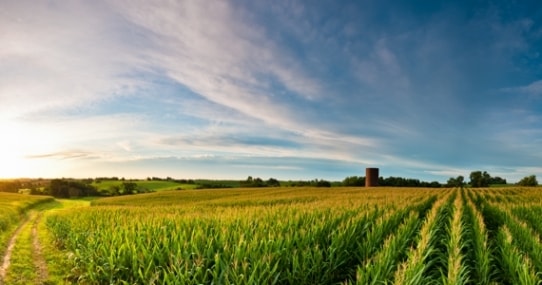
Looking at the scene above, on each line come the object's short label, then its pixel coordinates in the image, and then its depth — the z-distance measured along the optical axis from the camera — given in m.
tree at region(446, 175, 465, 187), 137.88
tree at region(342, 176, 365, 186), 132.12
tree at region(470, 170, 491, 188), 138.36
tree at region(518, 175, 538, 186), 141.68
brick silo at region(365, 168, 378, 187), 121.44
